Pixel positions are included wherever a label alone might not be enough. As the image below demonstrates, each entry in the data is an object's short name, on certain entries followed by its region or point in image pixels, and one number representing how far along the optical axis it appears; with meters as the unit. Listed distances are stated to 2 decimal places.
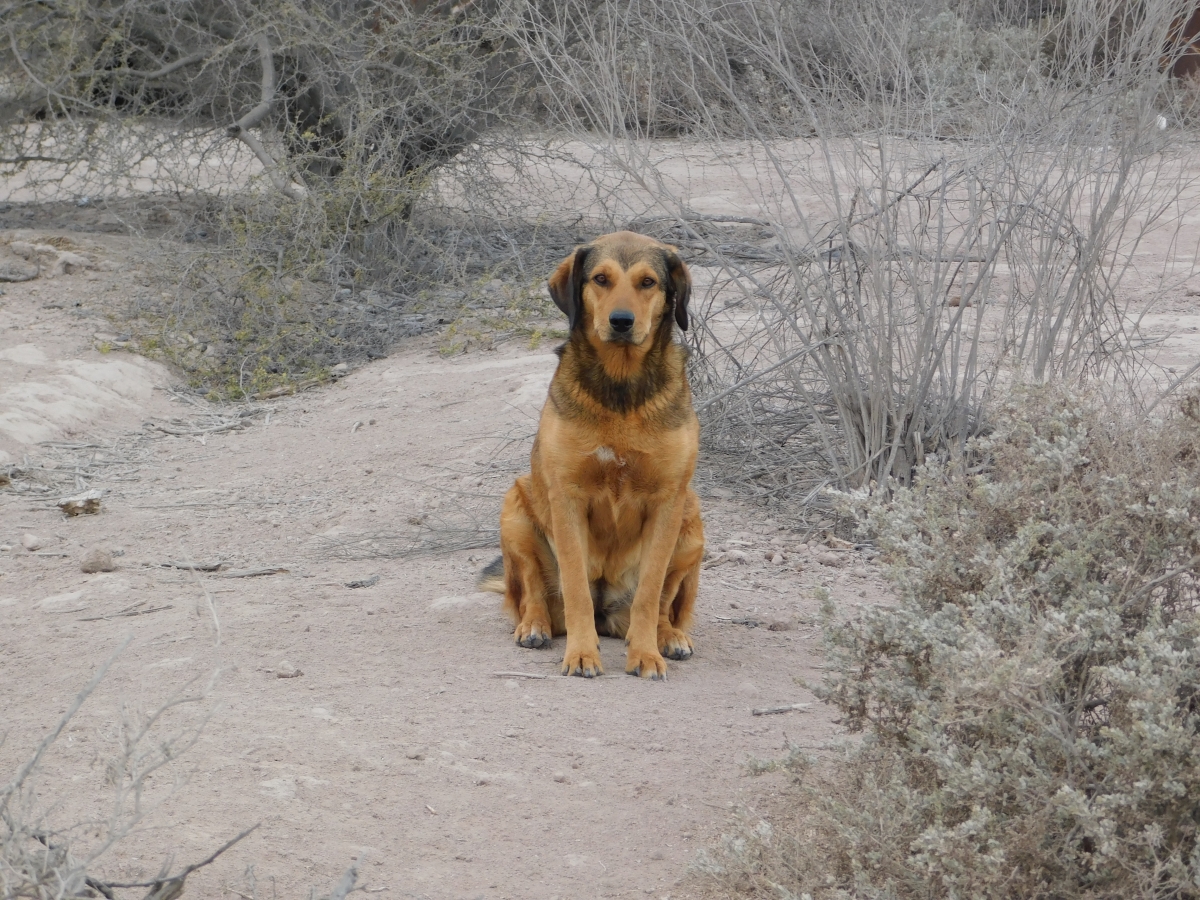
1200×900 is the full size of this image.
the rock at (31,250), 23.08
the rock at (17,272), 22.31
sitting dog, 9.59
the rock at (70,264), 22.61
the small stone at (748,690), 9.37
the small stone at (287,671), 9.40
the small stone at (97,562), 12.20
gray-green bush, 5.16
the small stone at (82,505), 14.20
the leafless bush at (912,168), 11.96
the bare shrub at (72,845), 4.90
